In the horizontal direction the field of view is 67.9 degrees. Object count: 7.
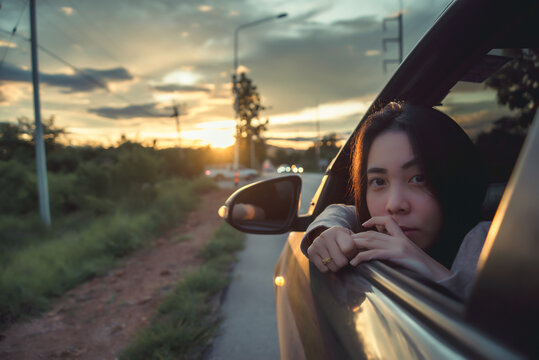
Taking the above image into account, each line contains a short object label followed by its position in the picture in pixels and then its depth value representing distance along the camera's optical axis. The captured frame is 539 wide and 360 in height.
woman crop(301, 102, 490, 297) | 1.22
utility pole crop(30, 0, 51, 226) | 12.05
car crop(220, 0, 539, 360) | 0.48
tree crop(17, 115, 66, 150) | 32.58
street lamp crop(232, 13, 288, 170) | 27.86
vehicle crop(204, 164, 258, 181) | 43.56
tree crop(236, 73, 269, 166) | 47.47
